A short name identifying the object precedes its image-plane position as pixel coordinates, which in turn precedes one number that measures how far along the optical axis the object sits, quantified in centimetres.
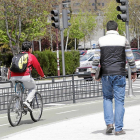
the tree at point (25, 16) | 3098
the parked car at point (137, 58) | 2863
